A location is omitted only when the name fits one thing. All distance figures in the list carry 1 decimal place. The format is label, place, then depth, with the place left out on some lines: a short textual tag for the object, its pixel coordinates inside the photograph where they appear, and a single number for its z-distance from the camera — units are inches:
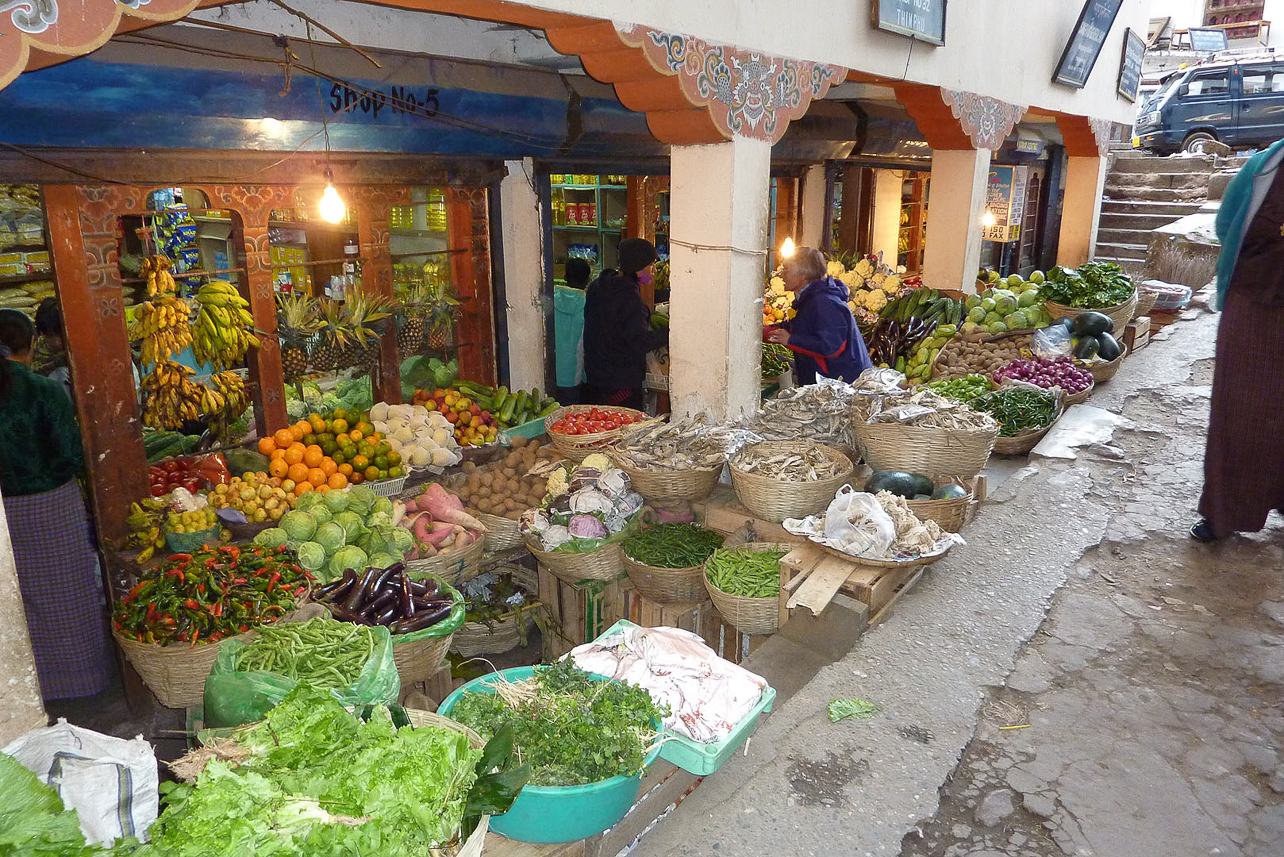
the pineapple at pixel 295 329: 229.0
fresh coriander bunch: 93.7
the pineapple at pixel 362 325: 242.7
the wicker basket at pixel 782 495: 170.7
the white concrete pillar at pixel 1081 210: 455.8
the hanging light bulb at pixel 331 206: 189.0
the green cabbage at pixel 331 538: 177.0
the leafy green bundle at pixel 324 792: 68.7
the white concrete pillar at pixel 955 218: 317.1
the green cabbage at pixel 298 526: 177.6
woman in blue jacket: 243.3
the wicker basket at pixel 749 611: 156.2
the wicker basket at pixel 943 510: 173.5
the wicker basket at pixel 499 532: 211.3
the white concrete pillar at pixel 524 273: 281.7
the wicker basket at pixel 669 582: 175.3
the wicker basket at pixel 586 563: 185.5
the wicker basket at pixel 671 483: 185.5
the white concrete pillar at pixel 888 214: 525.3
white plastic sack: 78.2
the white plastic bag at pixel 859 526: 153.4
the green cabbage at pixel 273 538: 173.2
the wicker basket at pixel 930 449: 183.5
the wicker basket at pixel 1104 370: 295.4
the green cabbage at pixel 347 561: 171.2
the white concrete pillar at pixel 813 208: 442.6
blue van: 623.2
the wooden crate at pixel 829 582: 146.8
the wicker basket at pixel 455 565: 183.8
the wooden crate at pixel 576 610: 192.1
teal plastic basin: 91.0
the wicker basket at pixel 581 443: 223.1
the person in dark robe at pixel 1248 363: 162.2
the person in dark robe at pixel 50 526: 171.8
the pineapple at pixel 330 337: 236.8
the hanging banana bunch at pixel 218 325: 206.8
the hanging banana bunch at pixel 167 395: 201.0
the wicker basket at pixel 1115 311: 318.7
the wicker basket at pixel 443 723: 82.4
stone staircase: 550.0
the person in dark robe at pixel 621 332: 288.4
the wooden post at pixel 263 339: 215.2
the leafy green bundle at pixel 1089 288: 325.4
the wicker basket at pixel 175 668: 136.4
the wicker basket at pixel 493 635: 212.7
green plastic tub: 104.0
